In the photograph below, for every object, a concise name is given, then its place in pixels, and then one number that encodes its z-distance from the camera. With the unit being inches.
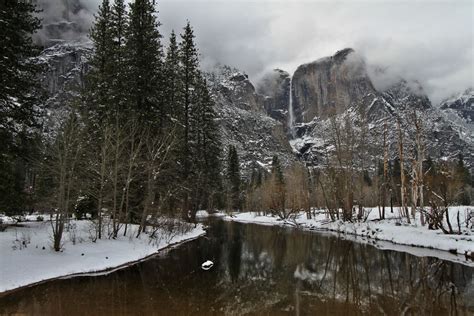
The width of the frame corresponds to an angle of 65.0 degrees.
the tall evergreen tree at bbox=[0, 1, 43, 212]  668.1
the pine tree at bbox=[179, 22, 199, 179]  1338.6
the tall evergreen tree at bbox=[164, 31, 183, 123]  1267.2
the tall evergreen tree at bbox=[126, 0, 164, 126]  1068.5
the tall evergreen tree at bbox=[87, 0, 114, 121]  1028.5
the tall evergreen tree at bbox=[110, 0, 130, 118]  1024.2
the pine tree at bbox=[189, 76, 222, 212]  1588.0
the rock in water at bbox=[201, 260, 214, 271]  666.2
